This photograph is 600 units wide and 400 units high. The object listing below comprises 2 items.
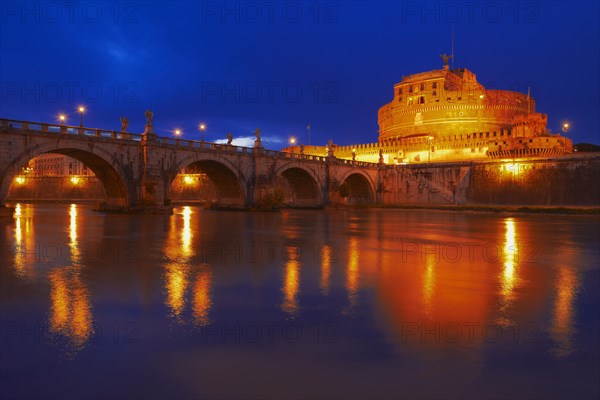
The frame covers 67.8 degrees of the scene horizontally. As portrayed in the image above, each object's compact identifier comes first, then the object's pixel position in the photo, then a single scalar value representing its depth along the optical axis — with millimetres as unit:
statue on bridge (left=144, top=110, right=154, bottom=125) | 36781
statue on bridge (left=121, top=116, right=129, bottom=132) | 37500
